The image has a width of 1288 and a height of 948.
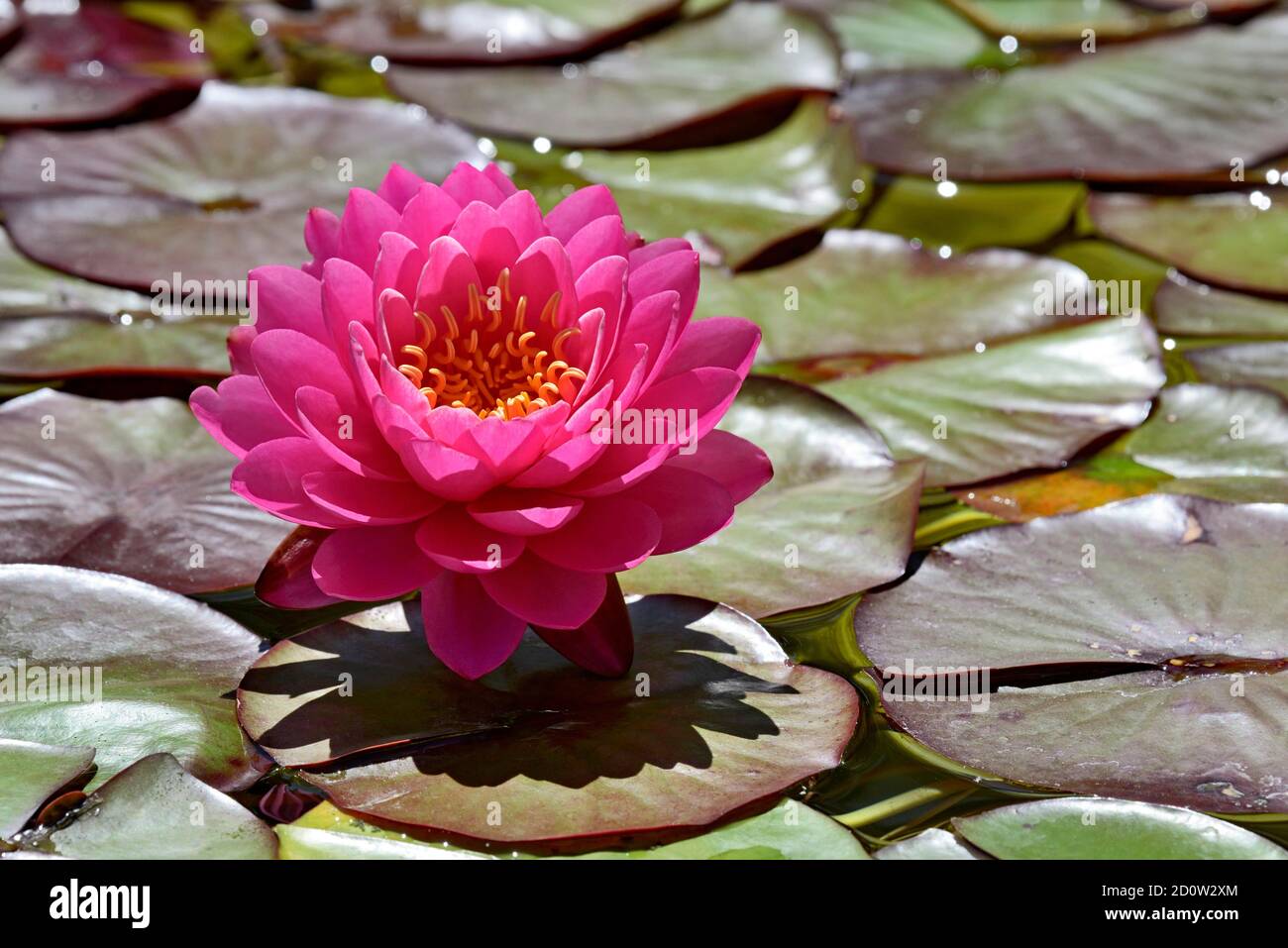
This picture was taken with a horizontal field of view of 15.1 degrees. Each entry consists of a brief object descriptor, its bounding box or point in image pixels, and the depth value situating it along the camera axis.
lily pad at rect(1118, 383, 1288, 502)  1.30
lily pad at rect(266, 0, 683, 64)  1.63
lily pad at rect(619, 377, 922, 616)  1.25
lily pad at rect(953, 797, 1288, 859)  1.16
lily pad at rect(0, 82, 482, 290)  1.40
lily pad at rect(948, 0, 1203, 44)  1.68
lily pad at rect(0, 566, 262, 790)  1.19
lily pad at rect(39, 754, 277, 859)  1.16
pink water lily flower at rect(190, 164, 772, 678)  1.18
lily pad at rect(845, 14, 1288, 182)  1.48
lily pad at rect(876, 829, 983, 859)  1.17
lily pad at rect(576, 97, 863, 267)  1.44
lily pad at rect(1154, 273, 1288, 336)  1.38
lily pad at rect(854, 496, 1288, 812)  1.19
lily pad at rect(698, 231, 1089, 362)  1.37
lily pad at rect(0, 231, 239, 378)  1.33
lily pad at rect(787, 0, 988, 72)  1.66
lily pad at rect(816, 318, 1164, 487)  1.31
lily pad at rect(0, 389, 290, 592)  1.25
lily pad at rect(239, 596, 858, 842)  1.17
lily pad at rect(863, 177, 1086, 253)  1.45
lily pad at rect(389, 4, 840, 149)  1.52
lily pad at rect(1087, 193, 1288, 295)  1.40
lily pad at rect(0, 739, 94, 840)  1.16
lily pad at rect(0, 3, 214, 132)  1.51
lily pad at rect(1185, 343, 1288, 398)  1.35
